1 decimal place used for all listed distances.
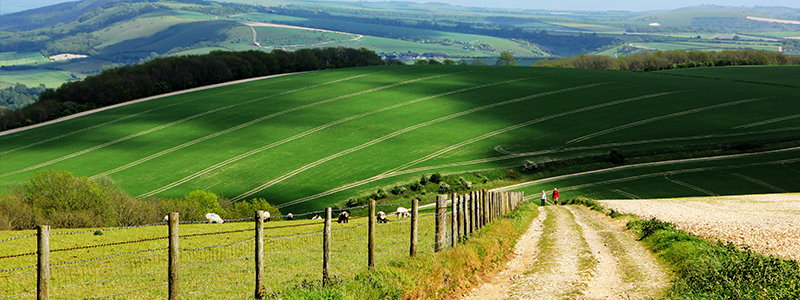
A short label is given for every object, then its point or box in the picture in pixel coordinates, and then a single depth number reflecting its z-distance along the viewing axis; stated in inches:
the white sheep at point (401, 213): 2516.5
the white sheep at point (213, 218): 2551.7
